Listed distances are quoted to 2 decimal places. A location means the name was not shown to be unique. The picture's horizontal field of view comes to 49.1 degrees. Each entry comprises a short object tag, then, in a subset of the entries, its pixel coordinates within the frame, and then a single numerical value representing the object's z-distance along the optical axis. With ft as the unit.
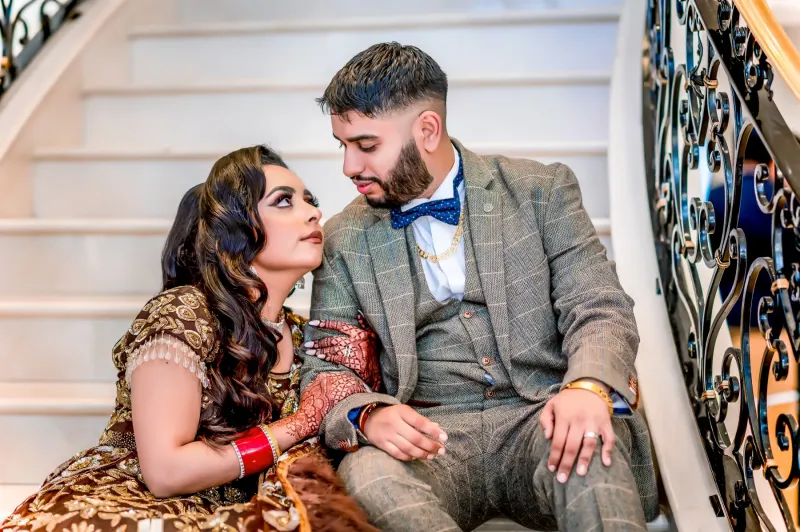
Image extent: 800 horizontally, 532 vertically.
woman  5.44
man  6.03
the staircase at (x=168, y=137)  8.99
